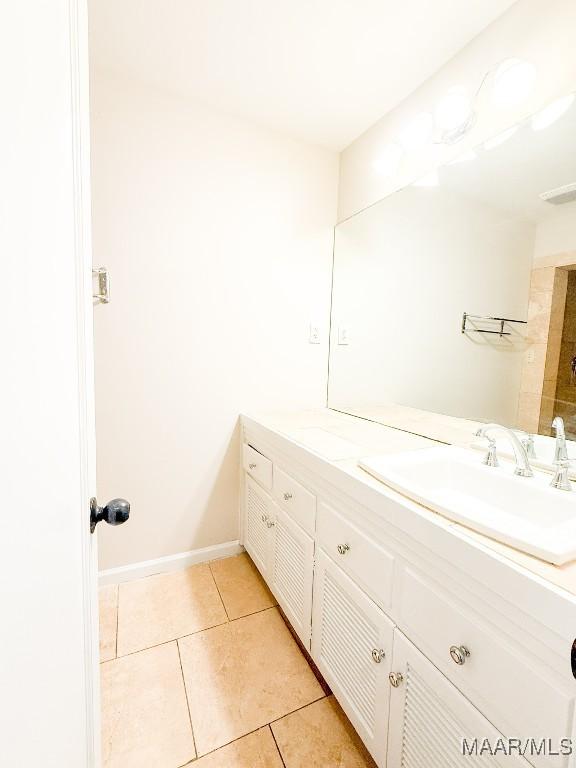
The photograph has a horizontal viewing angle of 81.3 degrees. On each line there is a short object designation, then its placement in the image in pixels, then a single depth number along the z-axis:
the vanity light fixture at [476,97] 1.08
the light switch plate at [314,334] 2.02
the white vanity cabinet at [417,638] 0.52
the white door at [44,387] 0.28
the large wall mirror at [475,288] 1.04
